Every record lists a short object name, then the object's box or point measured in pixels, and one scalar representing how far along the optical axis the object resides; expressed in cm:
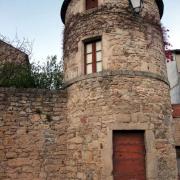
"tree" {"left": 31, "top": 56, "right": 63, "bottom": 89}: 1415
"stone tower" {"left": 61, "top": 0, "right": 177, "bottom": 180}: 768
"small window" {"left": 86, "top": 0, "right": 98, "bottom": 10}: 938
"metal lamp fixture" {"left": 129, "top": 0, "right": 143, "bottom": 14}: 892
